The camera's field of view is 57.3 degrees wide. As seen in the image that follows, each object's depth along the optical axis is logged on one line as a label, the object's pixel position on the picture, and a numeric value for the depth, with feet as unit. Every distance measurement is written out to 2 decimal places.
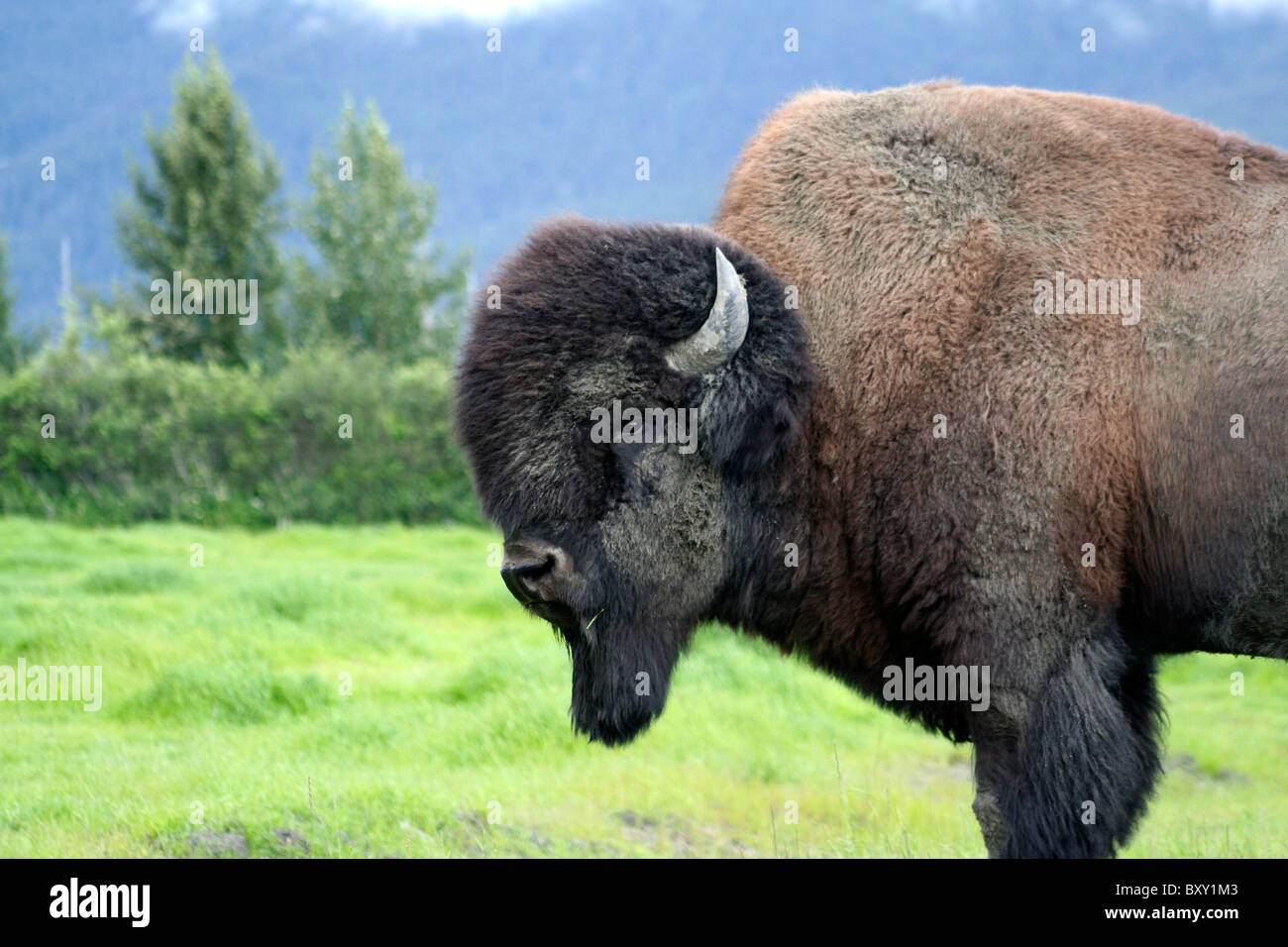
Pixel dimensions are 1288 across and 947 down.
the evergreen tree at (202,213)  97.71
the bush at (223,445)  55.21
